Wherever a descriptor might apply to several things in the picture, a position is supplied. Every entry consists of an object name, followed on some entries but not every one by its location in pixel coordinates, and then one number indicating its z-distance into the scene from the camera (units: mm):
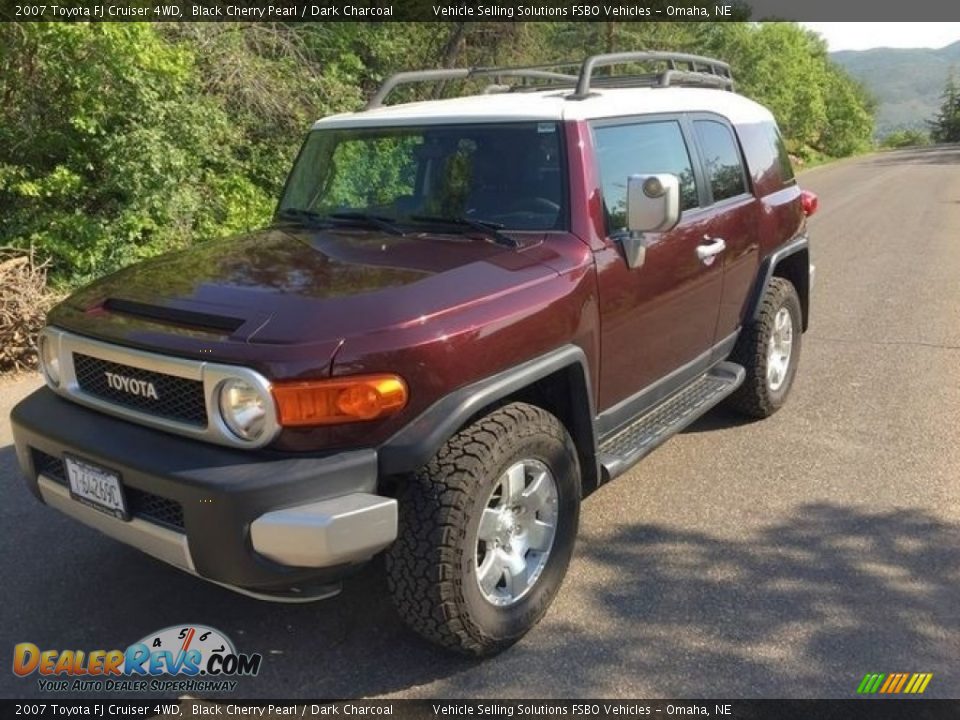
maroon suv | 2514
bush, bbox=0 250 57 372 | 6250
